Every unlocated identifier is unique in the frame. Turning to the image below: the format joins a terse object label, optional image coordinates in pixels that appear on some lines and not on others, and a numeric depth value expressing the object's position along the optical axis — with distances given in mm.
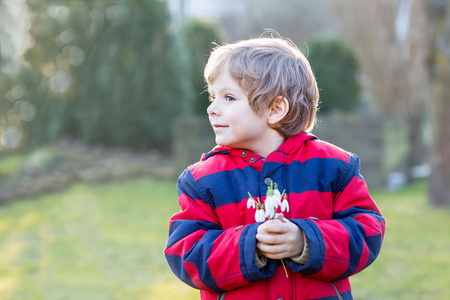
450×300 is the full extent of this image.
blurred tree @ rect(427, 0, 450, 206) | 5984
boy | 1638
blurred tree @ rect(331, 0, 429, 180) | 10102
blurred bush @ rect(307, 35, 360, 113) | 8734
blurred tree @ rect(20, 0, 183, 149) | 9180
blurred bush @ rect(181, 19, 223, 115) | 9938
